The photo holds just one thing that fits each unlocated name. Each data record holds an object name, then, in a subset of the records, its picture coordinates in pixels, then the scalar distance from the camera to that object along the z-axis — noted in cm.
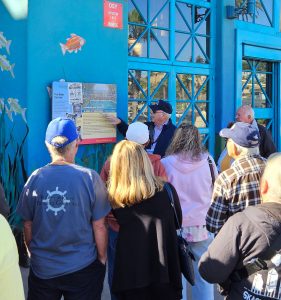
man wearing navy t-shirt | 254
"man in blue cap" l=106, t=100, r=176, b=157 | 505
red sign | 502
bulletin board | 459
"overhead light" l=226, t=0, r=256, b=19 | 676
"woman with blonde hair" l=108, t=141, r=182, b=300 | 266
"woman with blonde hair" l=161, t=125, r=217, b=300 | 349
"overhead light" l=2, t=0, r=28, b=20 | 438
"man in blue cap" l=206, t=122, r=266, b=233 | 292
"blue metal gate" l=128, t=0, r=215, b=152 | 586
